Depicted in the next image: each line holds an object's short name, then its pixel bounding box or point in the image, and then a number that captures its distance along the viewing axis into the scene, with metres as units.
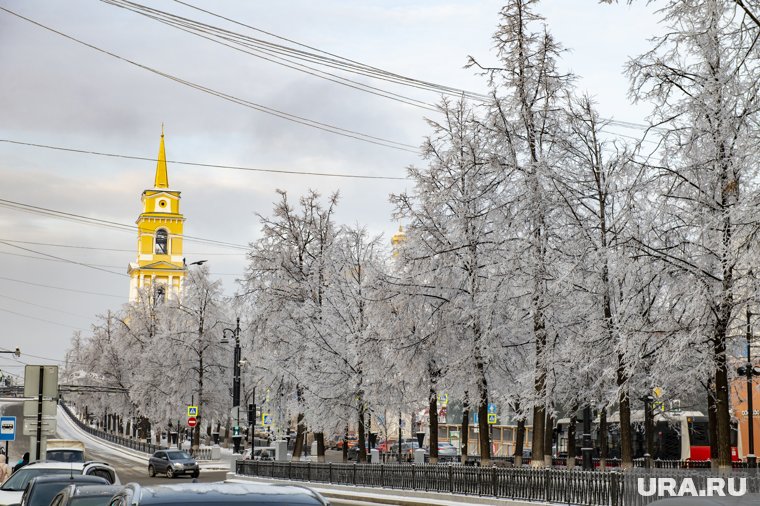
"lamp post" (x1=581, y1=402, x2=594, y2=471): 29.83
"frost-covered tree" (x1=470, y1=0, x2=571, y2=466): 30.00
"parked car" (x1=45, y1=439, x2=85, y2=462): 37.78
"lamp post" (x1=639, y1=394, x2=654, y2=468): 38.56
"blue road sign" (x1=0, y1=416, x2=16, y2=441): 26.88
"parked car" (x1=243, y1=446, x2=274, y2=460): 60.22
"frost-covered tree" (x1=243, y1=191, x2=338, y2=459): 46.06
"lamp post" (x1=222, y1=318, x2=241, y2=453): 52.83
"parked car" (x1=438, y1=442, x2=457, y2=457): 72.80
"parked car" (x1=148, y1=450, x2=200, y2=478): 52.28
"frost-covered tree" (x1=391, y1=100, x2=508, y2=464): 32.94
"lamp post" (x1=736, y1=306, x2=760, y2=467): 24.64
